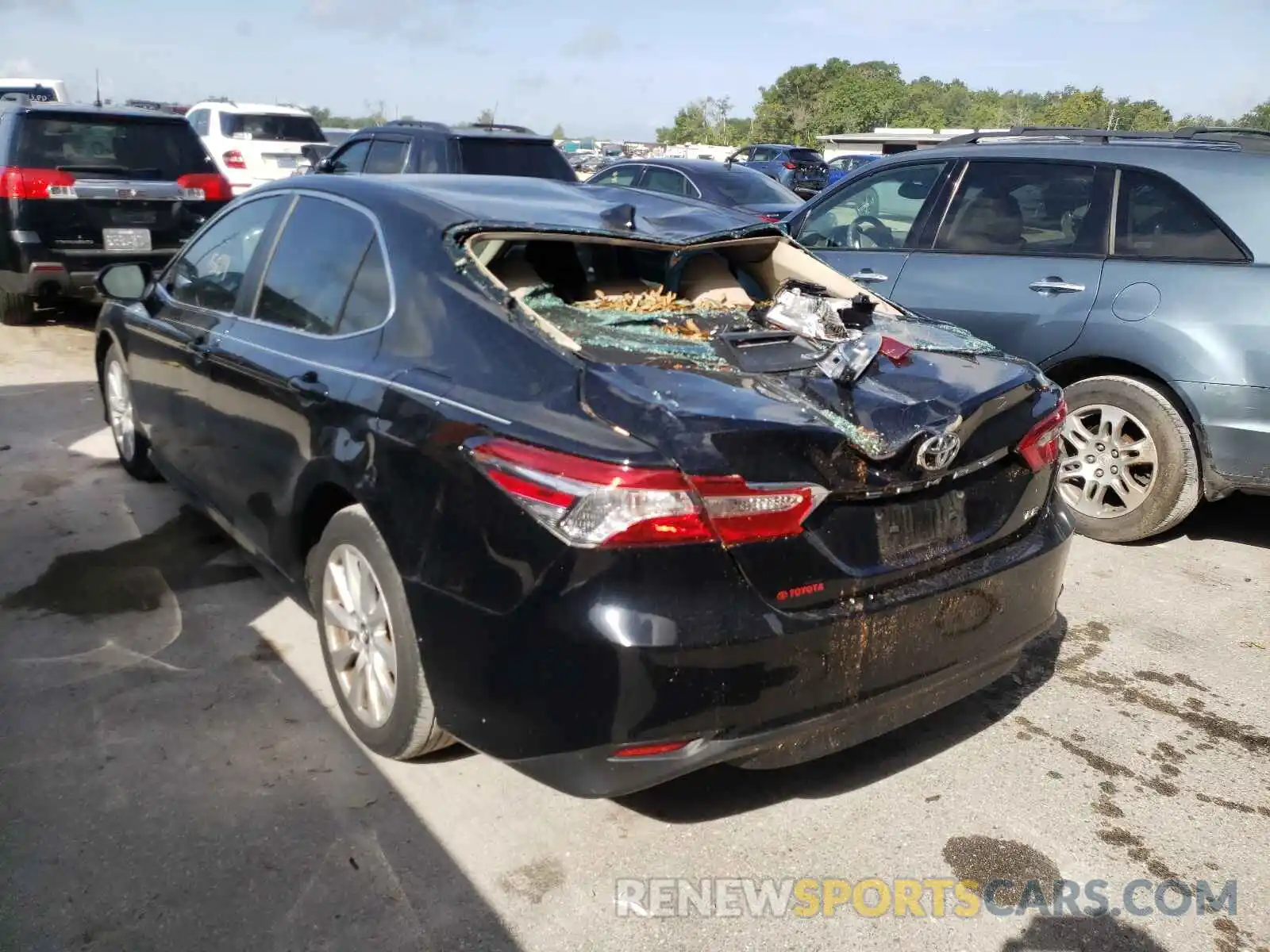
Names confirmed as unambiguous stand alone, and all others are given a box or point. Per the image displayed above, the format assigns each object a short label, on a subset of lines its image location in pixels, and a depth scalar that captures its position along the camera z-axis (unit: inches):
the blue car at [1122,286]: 174.4
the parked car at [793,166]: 958.4
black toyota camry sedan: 87.7
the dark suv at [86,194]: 317.7
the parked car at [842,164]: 1094.6
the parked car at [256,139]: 660.1
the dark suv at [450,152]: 371.2
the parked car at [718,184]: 469.1
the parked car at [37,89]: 740.0
